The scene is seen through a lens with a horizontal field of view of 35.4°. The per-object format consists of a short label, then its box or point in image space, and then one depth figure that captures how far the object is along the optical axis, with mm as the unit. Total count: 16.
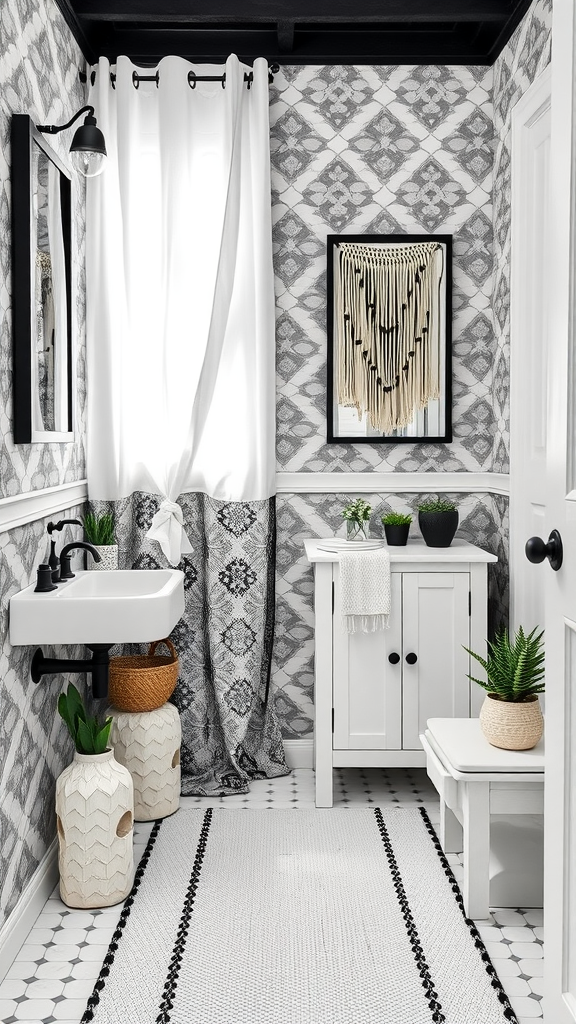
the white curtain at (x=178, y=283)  3316
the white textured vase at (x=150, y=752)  2951
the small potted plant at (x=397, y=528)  3330
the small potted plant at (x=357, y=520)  3320
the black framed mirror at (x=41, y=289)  2348
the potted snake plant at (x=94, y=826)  2428
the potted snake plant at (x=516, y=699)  2432
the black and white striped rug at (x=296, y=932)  1999
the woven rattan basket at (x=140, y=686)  2969
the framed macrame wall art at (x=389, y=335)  3480
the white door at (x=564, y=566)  1605
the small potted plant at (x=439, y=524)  3285
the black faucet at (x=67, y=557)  2707
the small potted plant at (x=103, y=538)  3172
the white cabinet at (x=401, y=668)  3123
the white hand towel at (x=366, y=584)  3070
